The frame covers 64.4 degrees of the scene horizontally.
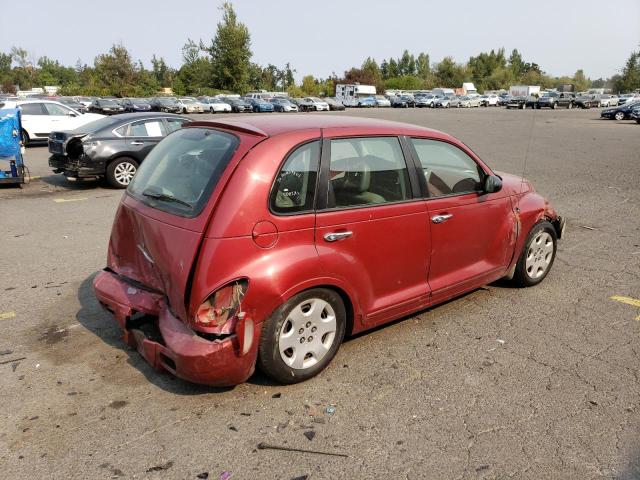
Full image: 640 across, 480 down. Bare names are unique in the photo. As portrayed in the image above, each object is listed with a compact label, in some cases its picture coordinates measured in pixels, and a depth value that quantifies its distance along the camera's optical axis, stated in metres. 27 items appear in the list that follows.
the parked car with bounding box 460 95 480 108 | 62.66
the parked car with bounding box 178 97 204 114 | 43.78
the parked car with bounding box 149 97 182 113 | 41.62
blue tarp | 9.76
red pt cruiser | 2.99
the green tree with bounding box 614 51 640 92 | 97.12
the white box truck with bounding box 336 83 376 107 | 64.25
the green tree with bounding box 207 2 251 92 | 66.69
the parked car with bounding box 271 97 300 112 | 47.09
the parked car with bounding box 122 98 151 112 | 38.16
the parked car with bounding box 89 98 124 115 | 36.31
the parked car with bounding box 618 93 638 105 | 59.00
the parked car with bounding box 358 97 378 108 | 60.22
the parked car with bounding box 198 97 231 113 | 45.72
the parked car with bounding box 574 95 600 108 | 56.03
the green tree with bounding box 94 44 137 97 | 63.16
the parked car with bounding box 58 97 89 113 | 24.96
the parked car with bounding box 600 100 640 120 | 34.62
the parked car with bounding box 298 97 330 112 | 50.81
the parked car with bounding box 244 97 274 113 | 46.72
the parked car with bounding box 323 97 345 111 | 53.01
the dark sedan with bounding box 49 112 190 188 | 10.12
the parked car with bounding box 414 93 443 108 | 60.12
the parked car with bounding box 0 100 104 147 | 17.02
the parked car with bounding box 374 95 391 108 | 61.01
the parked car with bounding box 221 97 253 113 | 46.56
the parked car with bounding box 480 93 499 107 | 65.44
